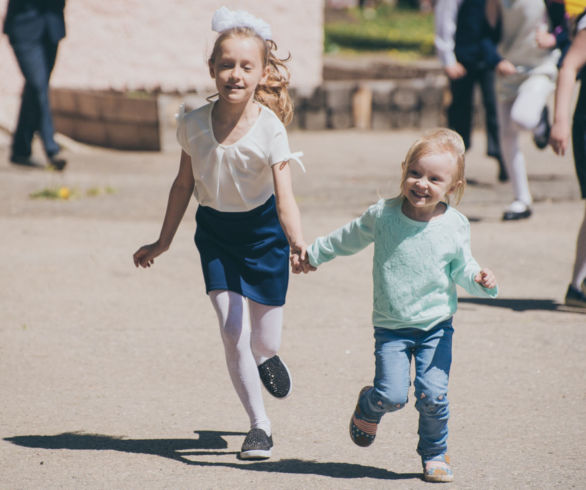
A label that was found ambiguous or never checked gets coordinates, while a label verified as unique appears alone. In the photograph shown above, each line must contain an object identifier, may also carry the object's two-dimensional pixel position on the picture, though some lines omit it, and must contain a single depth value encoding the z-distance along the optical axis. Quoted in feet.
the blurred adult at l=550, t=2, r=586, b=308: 34.60
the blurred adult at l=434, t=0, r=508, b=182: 57.41
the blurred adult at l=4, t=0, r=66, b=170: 60.29
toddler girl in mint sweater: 22.76
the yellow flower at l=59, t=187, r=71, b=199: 54.30
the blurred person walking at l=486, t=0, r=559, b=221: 47.52
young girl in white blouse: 24.04
